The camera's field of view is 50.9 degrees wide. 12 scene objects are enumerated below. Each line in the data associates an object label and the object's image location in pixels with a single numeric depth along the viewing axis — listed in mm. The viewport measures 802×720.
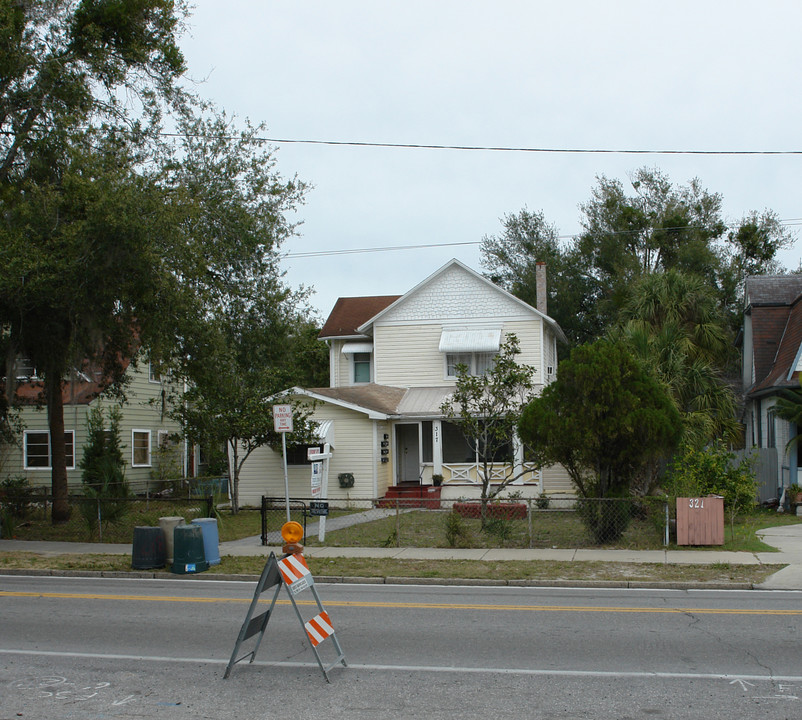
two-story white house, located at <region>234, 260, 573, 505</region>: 26828
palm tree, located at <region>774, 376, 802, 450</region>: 21531
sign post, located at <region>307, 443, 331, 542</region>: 17578
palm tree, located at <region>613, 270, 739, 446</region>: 23406
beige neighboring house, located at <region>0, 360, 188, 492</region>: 30672
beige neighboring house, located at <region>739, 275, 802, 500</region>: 23144
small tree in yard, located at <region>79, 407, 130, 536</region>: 27430
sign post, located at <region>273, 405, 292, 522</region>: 16750
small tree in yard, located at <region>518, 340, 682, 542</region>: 15789
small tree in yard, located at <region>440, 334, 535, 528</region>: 17859
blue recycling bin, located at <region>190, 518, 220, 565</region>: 14695
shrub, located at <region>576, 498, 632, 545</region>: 16141
